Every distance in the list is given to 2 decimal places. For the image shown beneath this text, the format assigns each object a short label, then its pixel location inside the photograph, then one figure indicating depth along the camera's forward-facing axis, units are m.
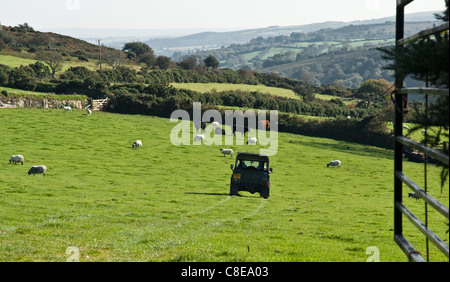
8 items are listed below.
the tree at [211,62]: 178.38
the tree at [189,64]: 160.50
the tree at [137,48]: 169.12
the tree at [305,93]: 127.45
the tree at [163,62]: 156.00
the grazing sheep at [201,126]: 75.88
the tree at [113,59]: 142.35
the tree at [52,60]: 121.11
